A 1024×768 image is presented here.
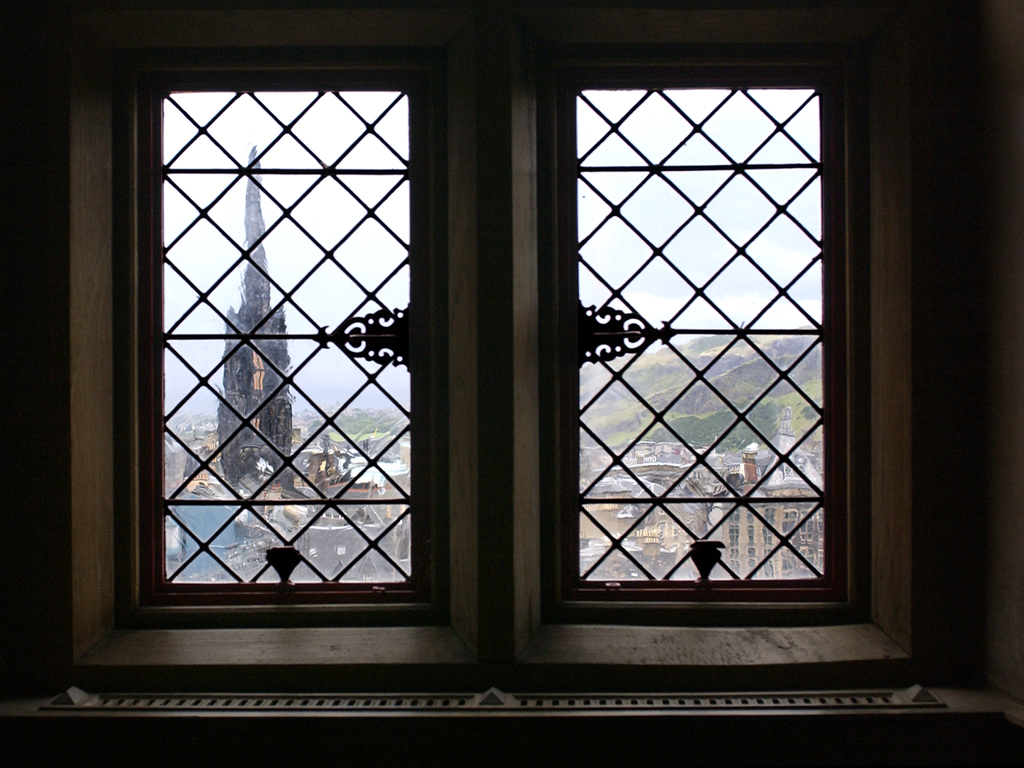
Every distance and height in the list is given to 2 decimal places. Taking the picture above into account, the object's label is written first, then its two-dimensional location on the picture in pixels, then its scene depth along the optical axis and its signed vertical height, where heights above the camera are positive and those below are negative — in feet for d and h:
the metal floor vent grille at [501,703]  3.89 -1.91
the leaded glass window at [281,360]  4.65 +0.17
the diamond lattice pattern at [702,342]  4.62 +0.26
